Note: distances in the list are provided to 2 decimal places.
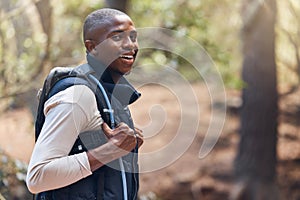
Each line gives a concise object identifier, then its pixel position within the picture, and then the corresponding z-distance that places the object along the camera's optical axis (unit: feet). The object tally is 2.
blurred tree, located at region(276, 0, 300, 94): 54.02
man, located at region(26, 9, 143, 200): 11.60
